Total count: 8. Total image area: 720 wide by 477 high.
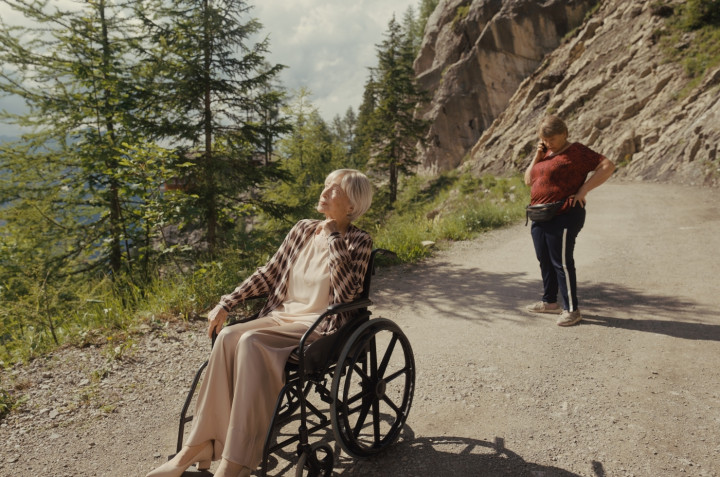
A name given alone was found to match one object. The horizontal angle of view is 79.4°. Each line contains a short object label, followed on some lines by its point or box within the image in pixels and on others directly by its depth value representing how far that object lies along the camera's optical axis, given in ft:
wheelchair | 7.25
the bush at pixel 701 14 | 54.80
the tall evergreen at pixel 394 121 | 83.71
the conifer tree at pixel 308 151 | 70.28
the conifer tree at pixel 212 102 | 26.13
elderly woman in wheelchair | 7.13
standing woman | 14.30
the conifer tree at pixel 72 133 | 27.17
